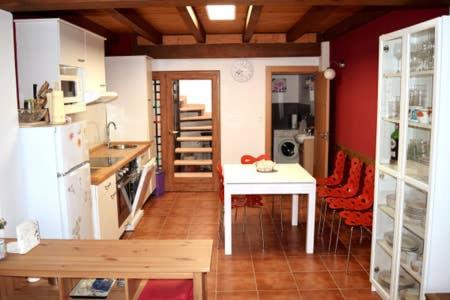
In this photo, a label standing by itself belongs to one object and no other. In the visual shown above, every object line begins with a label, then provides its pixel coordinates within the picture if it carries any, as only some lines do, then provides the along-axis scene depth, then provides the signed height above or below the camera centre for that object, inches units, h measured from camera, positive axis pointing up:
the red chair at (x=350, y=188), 191.5 -38.9
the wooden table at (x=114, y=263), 88.0 -33.3
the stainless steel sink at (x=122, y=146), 231.8 -23.0
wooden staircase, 283.4 -26.3
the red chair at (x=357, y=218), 158.4 -43.1
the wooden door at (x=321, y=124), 248.8 -13.1
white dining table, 174.6 -34.3
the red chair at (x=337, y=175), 212.1 -36.1
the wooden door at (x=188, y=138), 278.2 -22.5
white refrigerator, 124.3 -21.5
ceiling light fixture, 177.9 +39.3
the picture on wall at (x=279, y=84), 365.1 +14.8
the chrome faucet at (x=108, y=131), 241.5 -15.5
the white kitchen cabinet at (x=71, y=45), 151.7 +21.8
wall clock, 273.9 +20.1
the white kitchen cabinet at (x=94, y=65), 183.9 +17.1
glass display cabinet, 106.2 -16.0
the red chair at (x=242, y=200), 191.2 -43.7
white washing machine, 336.8 -32.5
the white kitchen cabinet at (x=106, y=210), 155.4 -39.9
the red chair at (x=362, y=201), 171.5 -40.5
